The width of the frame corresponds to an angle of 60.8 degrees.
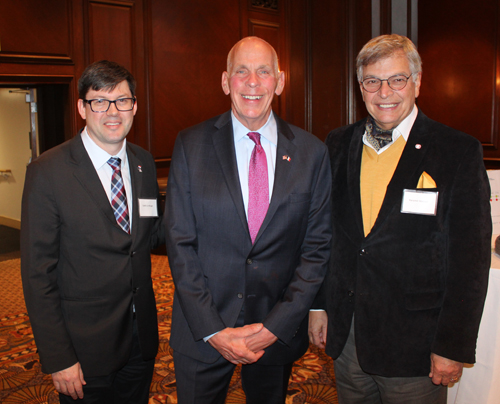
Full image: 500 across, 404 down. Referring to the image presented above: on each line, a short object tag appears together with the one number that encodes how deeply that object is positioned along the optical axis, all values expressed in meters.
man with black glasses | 1.66
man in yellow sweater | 1.58
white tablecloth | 2.01
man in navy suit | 1.66
